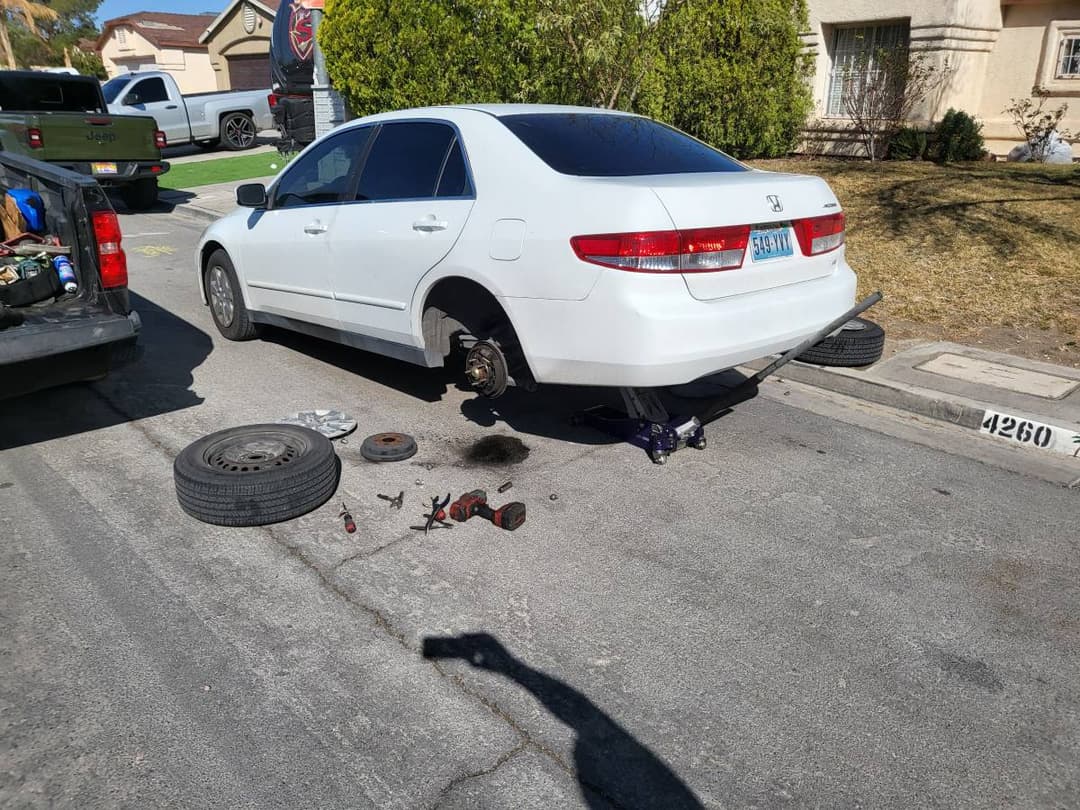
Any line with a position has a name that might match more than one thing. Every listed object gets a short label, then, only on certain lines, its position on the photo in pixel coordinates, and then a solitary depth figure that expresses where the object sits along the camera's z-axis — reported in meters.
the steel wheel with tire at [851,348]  5.99
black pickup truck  4.43
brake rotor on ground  4.72
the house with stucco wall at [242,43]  34.91
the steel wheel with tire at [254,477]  3.93
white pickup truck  19.56
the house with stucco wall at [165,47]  42.94
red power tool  4.00
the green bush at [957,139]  13.80
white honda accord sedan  3.90
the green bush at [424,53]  11.35
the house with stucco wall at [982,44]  13.68
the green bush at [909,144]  14.05
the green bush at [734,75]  13.80
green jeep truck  12.11
